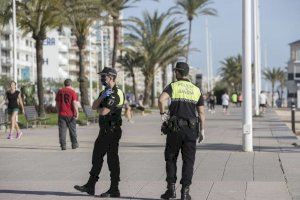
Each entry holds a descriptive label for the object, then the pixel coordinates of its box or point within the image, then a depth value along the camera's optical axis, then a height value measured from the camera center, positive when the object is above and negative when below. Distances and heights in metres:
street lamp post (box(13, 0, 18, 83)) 32.84 +2.85
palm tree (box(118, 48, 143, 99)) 64.74 +4.39
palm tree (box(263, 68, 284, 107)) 145.00 +6.48
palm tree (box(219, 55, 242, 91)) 117.69 +5.99
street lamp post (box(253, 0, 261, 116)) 41.24 +2.86
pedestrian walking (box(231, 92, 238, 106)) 68.12 +0.86
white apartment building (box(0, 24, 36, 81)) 105.75 +8.95
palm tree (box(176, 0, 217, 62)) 67.62 +9.38
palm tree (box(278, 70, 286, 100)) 145.38 +5.89
